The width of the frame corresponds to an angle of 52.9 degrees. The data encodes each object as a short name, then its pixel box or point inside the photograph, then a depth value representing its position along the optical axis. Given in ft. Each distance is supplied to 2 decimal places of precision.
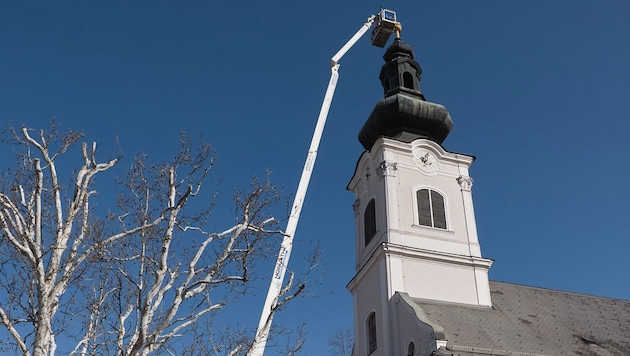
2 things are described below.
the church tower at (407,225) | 75.46
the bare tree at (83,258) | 31.40
